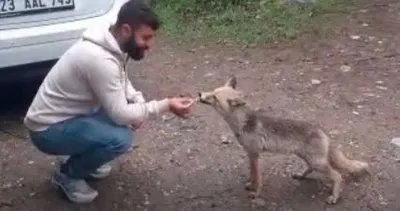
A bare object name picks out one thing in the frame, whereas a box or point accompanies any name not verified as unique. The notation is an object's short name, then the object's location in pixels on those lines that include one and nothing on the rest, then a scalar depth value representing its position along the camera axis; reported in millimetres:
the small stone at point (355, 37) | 7445
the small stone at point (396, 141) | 5250
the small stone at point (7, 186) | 4859
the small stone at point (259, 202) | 4664
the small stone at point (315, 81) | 6477
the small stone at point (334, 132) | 5516
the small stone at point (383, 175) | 4895
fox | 4590
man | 4125
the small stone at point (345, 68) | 6746
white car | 5219
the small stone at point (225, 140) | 5453
